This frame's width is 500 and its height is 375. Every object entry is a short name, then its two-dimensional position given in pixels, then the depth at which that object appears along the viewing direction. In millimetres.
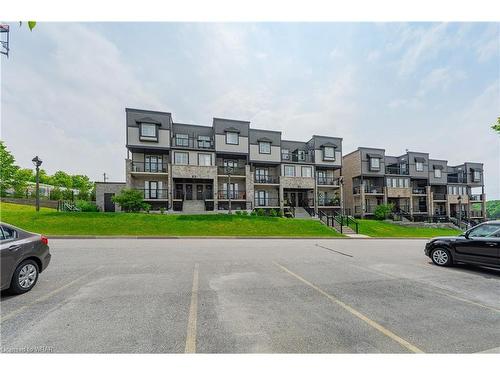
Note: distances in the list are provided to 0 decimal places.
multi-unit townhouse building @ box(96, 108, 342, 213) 25859
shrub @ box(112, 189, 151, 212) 21594
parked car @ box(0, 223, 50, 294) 4562
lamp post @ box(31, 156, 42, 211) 19295
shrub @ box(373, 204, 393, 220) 31000
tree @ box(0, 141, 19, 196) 31703
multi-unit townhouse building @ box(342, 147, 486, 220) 35688
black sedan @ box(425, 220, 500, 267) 6820
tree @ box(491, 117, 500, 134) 12775
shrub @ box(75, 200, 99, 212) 22647
